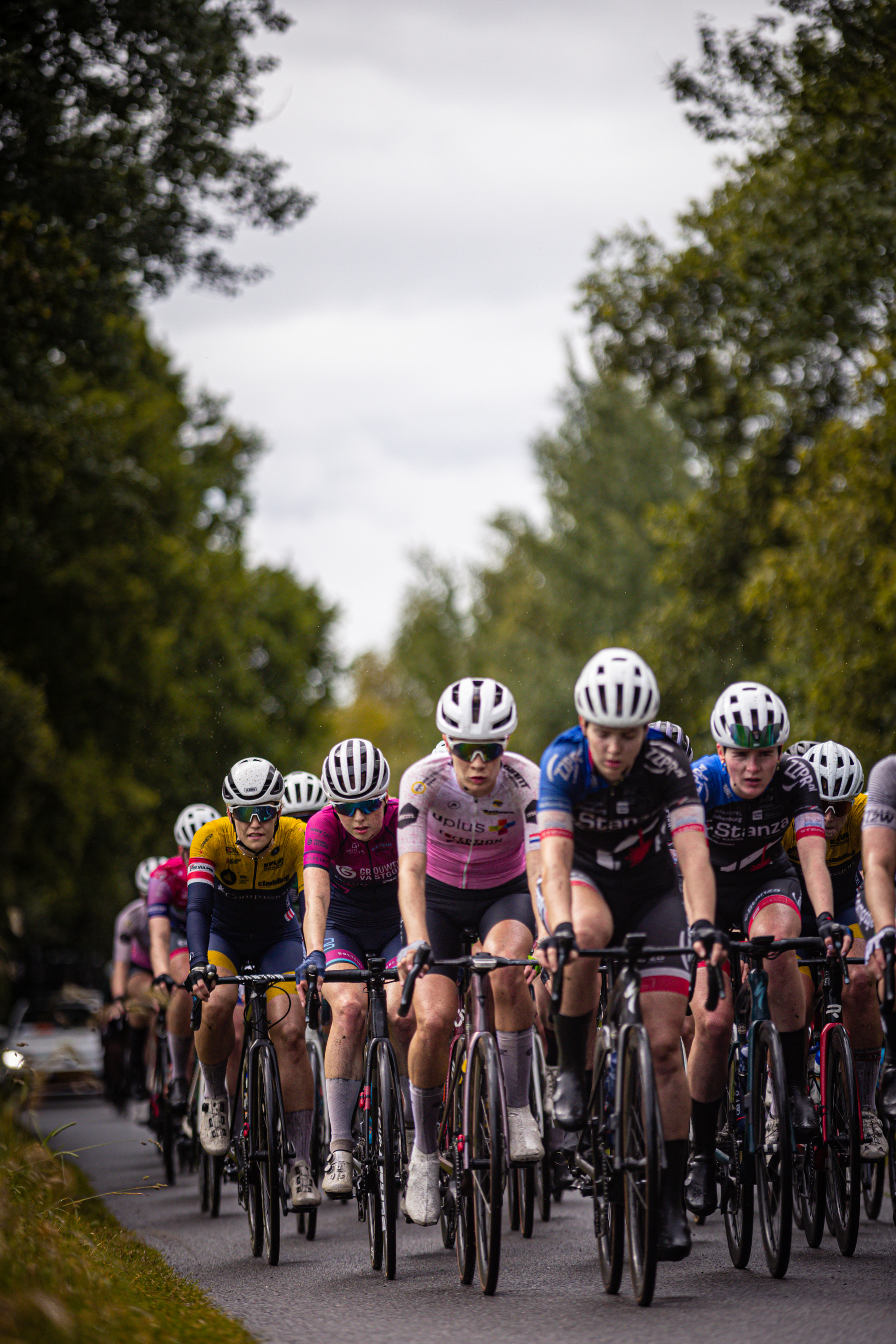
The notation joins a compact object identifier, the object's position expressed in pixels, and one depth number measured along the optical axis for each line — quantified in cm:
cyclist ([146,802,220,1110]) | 2427
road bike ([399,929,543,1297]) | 1334
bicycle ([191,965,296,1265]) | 1608
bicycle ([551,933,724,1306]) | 1208
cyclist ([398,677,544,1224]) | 1463
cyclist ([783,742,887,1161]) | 1666
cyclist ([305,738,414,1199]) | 1639
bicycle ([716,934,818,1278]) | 1340
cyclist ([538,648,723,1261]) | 1274
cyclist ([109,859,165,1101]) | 3081
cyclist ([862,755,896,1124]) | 1313
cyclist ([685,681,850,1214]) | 1462
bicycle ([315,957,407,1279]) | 1466
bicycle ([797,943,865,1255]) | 1431
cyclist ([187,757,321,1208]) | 1705
